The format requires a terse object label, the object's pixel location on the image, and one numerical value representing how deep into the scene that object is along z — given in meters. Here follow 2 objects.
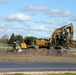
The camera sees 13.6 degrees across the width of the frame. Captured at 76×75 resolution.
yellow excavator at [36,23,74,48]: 73.23
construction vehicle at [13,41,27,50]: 76.55
